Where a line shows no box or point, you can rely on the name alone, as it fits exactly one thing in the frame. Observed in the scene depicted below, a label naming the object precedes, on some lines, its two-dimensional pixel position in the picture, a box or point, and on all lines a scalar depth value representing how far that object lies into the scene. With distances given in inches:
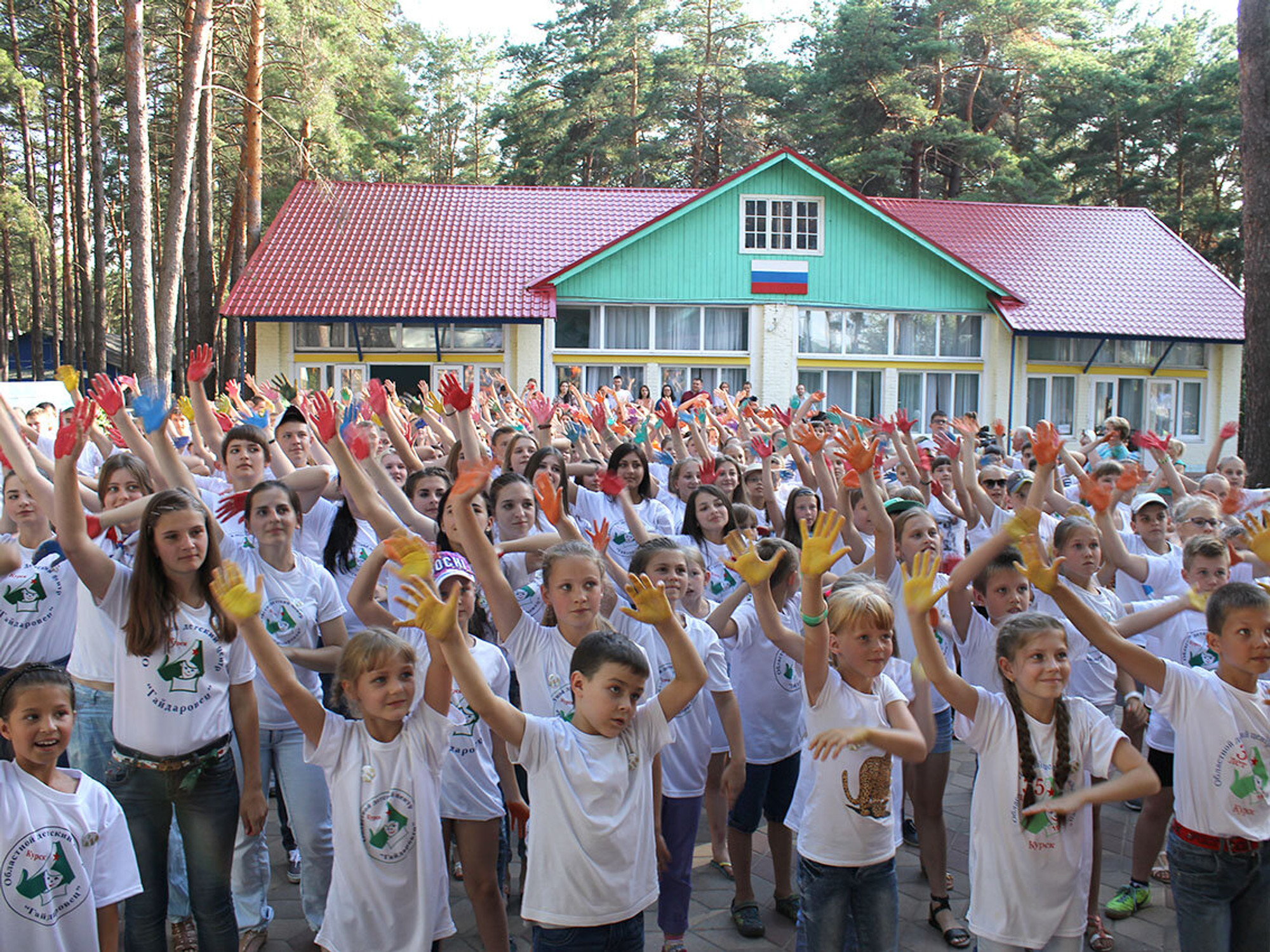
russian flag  918.4
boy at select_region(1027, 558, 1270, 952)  126.4
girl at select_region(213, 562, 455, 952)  119.8
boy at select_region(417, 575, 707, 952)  114.3
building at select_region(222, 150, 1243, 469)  886.4
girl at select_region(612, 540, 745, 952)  147.9
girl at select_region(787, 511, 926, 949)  125.3
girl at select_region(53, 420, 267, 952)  130.0
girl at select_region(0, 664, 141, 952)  106.7
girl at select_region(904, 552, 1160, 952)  119.6
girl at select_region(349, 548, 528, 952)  137.6
